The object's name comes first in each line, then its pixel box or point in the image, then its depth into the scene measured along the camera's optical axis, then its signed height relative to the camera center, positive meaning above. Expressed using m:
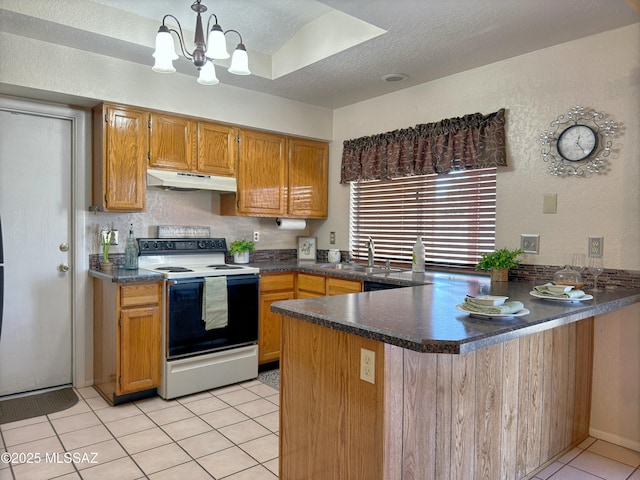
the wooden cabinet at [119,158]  3.18 +0.48
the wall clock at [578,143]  2.60 +0.53
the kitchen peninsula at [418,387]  1.51 -0.63
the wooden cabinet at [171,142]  3.39 +0.65
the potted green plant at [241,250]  4.02 -0.22
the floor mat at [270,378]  3.48 -1.24
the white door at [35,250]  3.13 -0.20
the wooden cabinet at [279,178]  3.92 +0.45
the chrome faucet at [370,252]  3.81 -0.21
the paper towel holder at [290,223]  4.36 +0.03
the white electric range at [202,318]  3.13 -0.69
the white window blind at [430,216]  3.27 +0.10
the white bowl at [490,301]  1.70 -0.28
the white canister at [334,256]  4.33 -0.28
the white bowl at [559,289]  2.09 -0.28
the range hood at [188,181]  3.35 +0.34
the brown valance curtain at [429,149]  3.11 +0.63
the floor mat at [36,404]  2.85 -1.24
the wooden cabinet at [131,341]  2.99 -0.81
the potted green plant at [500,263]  2.88 -0.22
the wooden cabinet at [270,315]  3.71 -0.75
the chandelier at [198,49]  2.20 +0.89
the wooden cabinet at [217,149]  3.65 +0.64
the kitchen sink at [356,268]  3.57 -0.35
